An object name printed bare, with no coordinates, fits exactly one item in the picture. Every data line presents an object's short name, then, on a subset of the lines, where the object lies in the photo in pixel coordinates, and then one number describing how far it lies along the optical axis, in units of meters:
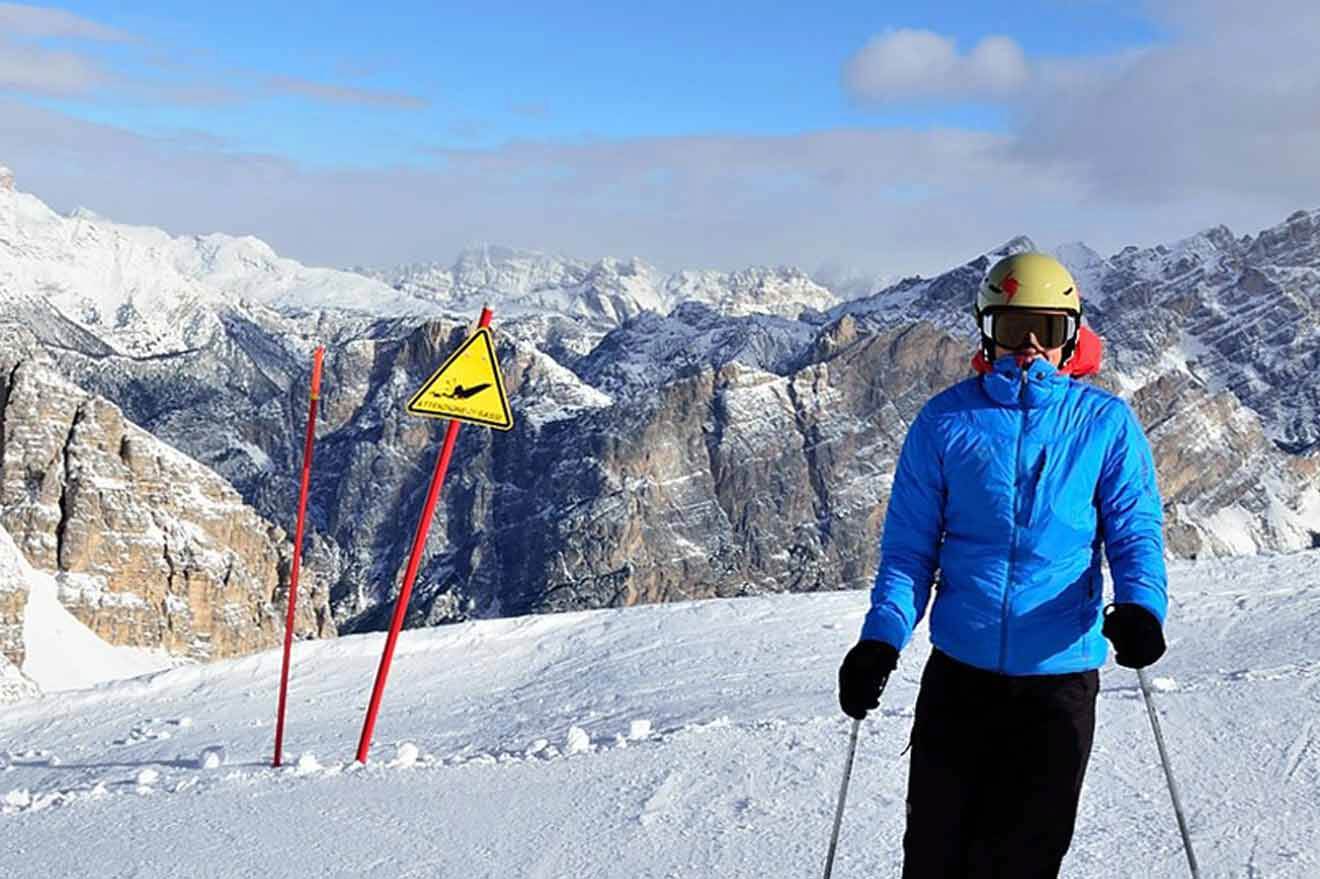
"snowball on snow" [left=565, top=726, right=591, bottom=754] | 9.57
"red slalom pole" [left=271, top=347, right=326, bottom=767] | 10.65
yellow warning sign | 10.14
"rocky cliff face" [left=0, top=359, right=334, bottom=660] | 117.31
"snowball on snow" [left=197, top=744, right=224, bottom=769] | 10.55
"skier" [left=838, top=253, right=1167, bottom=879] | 4.43
